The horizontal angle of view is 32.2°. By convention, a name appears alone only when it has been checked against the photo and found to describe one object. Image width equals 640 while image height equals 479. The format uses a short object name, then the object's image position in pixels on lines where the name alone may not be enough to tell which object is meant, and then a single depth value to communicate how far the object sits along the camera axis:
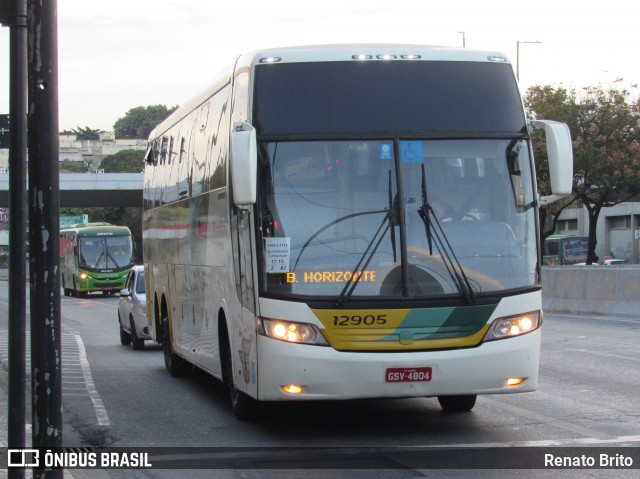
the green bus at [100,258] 54.25
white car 20.00
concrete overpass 67.12
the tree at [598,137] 48.59
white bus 8.99
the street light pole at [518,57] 53.56
